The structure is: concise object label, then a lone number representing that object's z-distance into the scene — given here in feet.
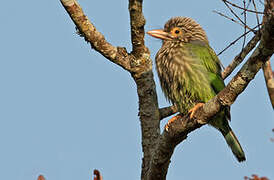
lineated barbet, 32.12
